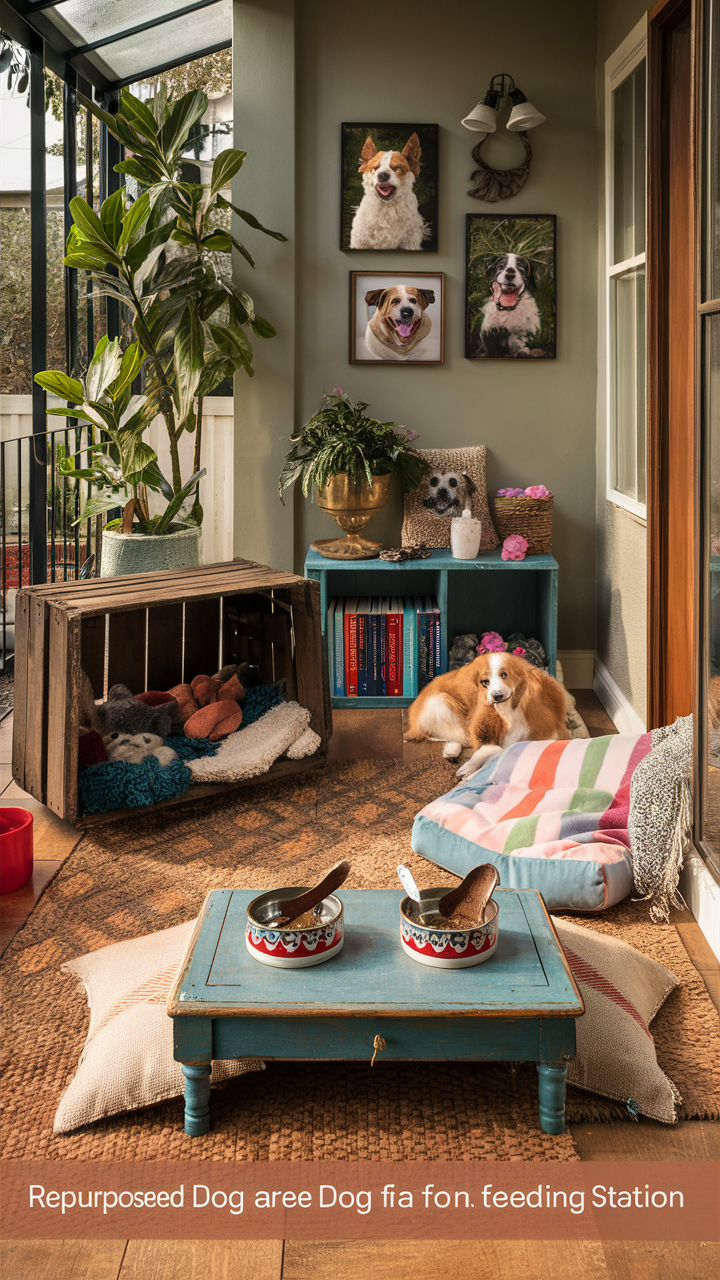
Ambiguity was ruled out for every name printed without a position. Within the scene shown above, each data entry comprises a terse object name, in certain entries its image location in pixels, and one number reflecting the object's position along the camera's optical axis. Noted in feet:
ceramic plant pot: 12.05
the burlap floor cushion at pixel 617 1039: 5.22
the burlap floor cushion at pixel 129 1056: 5.14
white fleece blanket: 9.35
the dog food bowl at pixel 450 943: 4.99
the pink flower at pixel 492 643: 12.32
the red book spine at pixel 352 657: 12.41
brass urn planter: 12.40
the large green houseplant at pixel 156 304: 11.61
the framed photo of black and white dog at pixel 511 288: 12.85
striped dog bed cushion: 7.21
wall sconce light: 12.07
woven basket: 12.71
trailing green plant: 12.01
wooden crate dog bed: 8.45
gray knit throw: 7.26
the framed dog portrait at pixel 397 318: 12.87
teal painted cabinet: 13.50
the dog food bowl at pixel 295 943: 5.01
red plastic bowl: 7.50
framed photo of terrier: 12.71
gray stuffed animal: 9.89
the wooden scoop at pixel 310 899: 5.30
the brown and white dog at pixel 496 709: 10.21
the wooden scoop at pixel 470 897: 5.36
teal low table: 4.76
